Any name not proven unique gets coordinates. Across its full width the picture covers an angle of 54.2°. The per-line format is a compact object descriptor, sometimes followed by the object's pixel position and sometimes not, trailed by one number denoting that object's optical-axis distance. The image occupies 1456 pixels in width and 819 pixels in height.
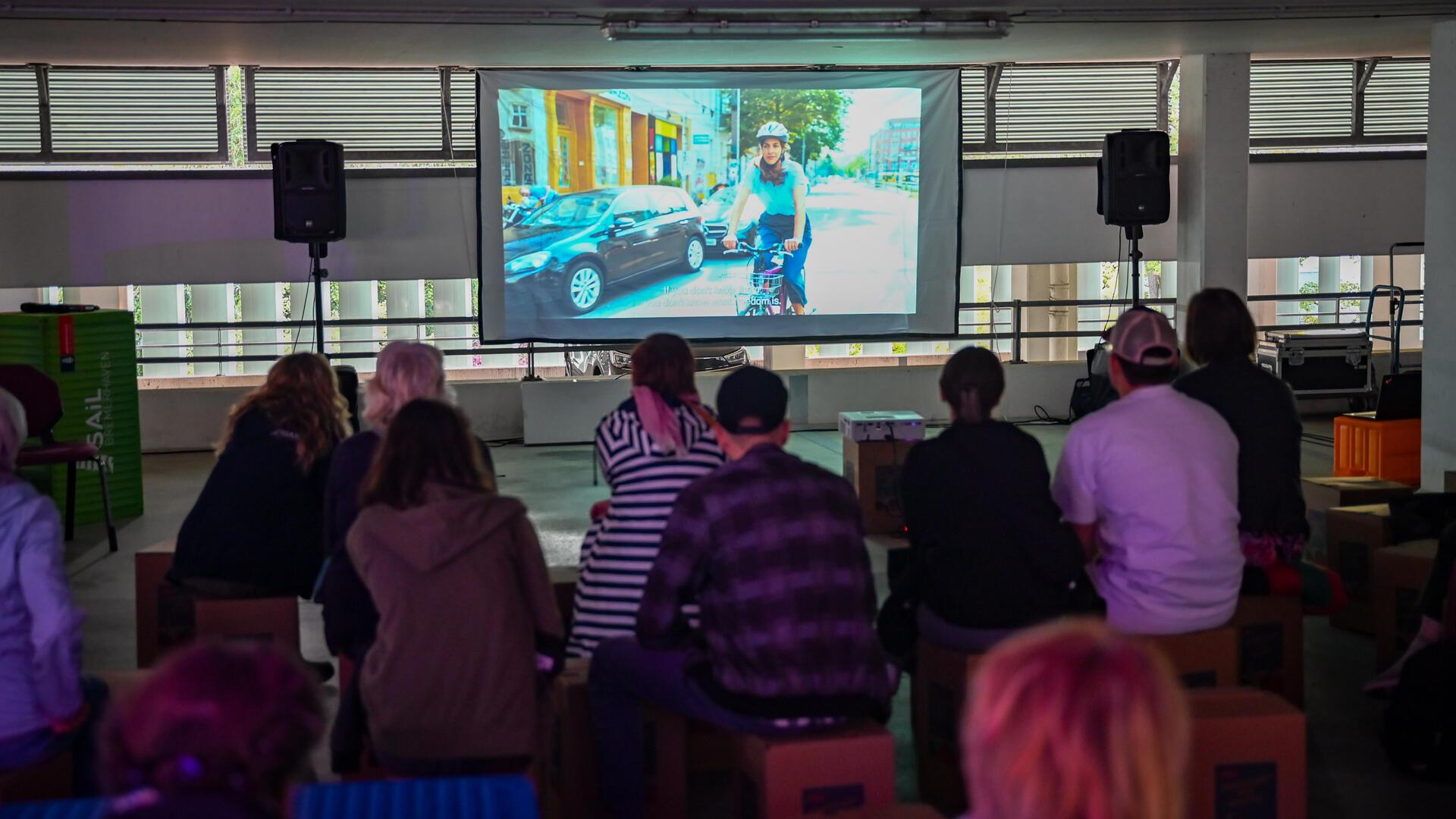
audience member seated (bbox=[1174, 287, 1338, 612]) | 3.66
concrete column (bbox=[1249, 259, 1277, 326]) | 12.59
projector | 6.28
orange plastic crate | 7.15
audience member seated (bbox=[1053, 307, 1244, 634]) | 3.15
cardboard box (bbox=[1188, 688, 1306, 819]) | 2.67
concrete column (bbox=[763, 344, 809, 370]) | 10.47
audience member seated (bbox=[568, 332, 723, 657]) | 3.15
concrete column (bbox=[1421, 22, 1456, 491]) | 6.76
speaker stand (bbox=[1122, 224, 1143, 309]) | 8.34
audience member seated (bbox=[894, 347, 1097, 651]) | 3.07
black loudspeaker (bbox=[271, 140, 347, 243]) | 8.09
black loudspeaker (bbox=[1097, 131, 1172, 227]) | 8.30
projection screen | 8.56
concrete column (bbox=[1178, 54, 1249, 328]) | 8.66
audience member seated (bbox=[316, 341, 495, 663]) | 2.95
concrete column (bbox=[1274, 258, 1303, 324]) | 12.77
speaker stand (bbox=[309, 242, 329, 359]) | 8.09
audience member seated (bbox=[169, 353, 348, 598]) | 3.78
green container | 6.64
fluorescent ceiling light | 6.98
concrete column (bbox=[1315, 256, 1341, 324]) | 12.97
